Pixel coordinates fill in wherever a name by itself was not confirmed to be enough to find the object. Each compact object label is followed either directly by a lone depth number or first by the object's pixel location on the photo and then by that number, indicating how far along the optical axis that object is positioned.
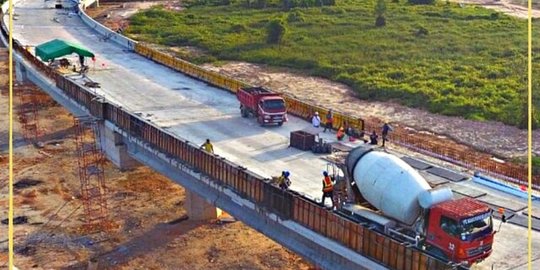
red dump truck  40.03
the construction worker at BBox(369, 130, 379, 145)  37.16
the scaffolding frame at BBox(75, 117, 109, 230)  41.38
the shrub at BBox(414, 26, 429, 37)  85.89
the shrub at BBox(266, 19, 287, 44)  82.22
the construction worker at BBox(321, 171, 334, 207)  26.83
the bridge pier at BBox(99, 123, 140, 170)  39.53
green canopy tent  53.69
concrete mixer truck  22.14
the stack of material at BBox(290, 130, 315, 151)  35.75
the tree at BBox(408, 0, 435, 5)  115.28
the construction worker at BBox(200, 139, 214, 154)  33.22
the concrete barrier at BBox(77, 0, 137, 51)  67.98
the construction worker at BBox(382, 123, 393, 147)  37.41
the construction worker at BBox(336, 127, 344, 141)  37.88
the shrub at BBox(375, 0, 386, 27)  92.81
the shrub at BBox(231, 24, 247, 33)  93.00
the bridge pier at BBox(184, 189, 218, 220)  40.34
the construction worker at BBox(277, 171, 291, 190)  27.99
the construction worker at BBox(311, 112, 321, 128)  40.22
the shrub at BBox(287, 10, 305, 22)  98.12
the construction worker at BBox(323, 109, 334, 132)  39.44
